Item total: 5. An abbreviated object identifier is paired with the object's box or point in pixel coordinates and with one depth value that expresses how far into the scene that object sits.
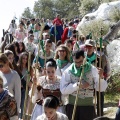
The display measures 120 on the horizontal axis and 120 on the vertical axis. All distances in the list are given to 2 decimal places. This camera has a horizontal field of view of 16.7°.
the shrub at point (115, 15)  20.06
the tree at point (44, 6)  57.71
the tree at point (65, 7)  57.72
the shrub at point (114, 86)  11.25
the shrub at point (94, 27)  18.34
